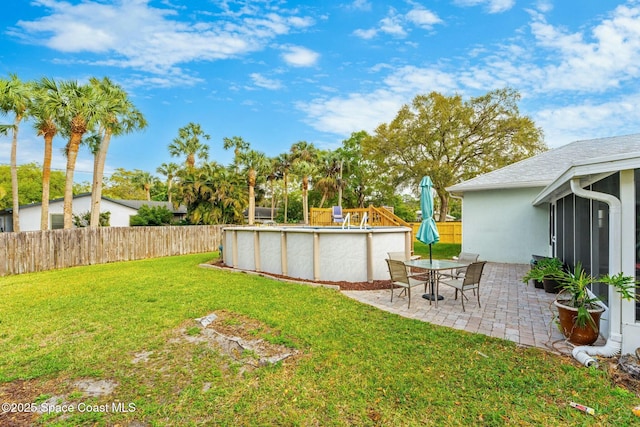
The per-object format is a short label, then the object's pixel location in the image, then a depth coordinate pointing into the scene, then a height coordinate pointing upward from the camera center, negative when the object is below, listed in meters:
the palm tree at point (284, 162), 31.46 +5.53
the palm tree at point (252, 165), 26.00 +4.40
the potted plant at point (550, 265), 6.09 -1.18
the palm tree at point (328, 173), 31.44 +4.42
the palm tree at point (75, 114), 12.50 +4.38
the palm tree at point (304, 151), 31.53 +6.83
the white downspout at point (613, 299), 3.40 -1.05
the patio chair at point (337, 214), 15.48 -0.05
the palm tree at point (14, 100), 12.36 +5.00
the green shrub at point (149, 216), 24.12 -0.17
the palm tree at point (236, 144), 28.67 +6.95
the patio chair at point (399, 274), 5.51 -1.19
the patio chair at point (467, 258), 6.52 -1.05
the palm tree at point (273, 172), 29.59 +4.39
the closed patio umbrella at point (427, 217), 6.34 -0.10
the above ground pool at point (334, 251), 7.48 -1.03
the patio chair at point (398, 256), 6.97 -1.05
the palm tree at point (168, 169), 38.62 +5.97
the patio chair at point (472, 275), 5.22 -1.16
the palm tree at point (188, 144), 31.94 +7.74
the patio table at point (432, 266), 5.70 -1.08
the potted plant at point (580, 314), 3.62 -1.30
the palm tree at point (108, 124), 14.73 +4.83
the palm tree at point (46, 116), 12.20 +4.31
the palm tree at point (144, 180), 41.25 +4.86
